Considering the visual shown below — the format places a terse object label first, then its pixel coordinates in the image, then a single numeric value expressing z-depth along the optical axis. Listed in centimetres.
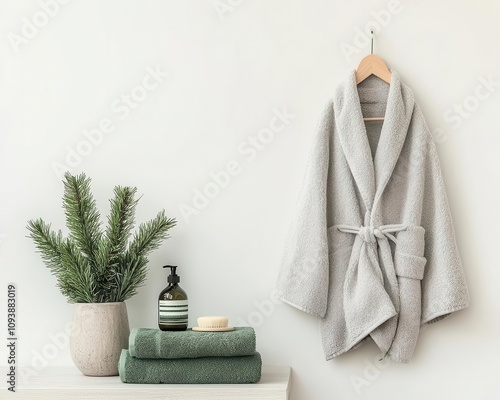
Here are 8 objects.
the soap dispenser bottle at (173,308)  165
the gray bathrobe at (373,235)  168
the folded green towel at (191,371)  155
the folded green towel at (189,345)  154
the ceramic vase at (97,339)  164
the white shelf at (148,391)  149
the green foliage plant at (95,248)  167
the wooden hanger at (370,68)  178
